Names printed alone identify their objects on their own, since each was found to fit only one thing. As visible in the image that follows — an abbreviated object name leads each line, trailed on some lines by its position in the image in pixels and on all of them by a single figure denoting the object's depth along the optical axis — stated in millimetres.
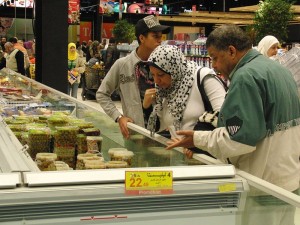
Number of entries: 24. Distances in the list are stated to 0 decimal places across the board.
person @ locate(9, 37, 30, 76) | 11911
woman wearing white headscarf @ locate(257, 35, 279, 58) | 6863
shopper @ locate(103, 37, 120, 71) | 13227
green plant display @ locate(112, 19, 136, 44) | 18031
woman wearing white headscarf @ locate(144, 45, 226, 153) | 2982
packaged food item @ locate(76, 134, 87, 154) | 2871
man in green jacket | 2229
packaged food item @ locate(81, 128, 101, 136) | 3049
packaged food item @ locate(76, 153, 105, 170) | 2434
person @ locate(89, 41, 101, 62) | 14727
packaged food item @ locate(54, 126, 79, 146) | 2844
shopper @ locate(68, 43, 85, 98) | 11904
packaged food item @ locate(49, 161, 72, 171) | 2367
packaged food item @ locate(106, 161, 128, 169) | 2383
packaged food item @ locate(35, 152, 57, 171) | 2385
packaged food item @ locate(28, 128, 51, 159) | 2799
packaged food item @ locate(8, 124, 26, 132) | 3152
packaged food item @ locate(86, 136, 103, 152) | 2875
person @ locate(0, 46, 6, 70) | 11845
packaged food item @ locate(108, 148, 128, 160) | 2595
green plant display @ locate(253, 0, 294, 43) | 11234
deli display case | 1718
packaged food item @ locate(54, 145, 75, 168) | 2717
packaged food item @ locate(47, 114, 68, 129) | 3234
